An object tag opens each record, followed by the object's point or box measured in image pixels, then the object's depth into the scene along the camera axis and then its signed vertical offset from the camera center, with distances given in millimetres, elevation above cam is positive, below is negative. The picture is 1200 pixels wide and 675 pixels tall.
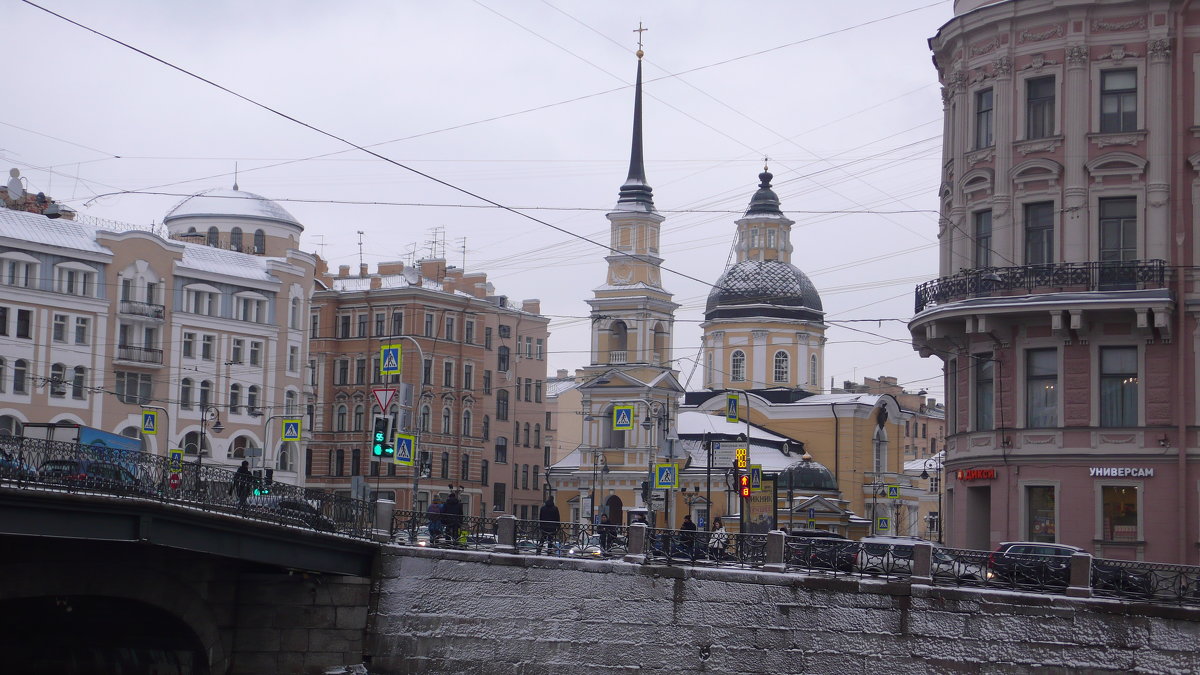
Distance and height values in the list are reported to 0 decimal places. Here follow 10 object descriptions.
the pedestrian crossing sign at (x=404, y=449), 41469 +608
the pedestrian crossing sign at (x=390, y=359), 41219 +2971
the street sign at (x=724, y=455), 89125 +1467
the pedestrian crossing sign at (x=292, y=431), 58531 +1390
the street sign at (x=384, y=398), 37341 +1740
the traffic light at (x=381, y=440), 34469 +679
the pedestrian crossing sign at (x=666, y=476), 54906 +99
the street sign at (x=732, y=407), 55406 +2609
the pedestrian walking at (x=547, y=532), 36656 -1318
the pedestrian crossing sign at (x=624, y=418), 60625 +2329
